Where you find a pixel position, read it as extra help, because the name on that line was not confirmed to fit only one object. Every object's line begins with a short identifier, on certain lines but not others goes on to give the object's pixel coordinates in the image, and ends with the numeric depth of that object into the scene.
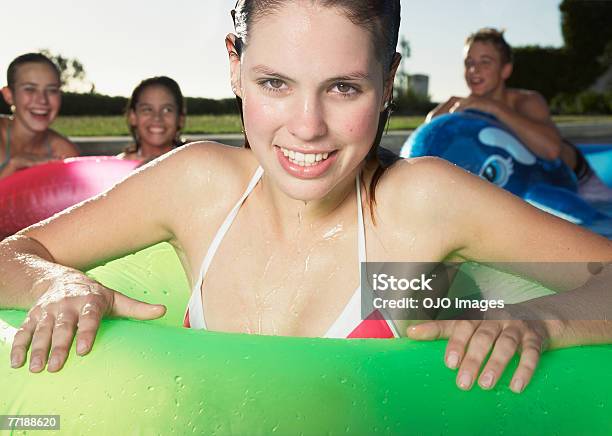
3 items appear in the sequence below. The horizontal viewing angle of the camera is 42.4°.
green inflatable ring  1.26
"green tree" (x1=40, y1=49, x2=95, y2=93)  17.20
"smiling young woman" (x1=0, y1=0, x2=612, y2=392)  1.42
